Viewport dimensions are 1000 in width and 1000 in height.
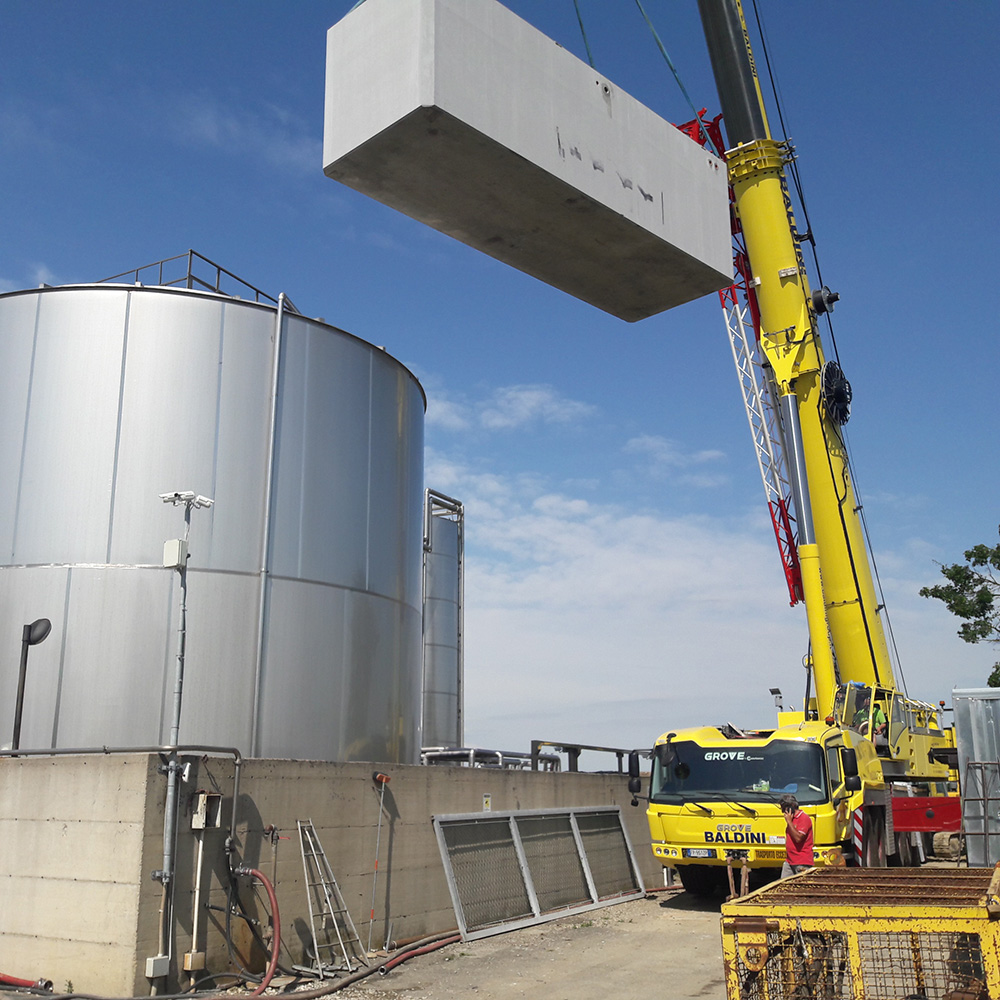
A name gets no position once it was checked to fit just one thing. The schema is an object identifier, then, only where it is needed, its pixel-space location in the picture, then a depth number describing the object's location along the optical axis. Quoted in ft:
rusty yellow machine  19.22
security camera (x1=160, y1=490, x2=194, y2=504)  36.20
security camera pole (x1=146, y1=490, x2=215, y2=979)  32.78
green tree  108.27
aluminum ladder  38.45
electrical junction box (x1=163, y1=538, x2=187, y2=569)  36.44
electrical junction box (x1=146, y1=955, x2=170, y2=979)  31.81
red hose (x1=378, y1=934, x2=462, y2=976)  37.58
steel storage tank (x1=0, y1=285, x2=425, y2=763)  42.57
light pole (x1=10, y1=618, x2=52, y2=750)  42.55
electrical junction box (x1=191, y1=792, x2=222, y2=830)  34.35
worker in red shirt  37.96
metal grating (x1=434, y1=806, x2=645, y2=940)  46.34
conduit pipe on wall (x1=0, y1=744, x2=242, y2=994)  32.94
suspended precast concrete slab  24.02
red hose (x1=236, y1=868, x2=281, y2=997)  32.60
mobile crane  48.06
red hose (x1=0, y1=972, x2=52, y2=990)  32.99
